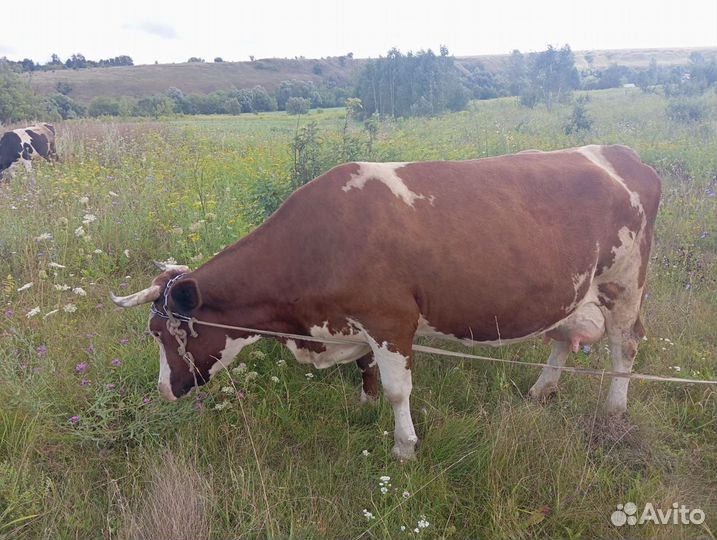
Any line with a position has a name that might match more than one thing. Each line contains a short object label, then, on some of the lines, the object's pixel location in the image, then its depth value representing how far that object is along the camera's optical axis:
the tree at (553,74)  36.22
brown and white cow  3.21
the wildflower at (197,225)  4.71
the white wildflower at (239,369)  3.91
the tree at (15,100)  23.38
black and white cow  12.85
